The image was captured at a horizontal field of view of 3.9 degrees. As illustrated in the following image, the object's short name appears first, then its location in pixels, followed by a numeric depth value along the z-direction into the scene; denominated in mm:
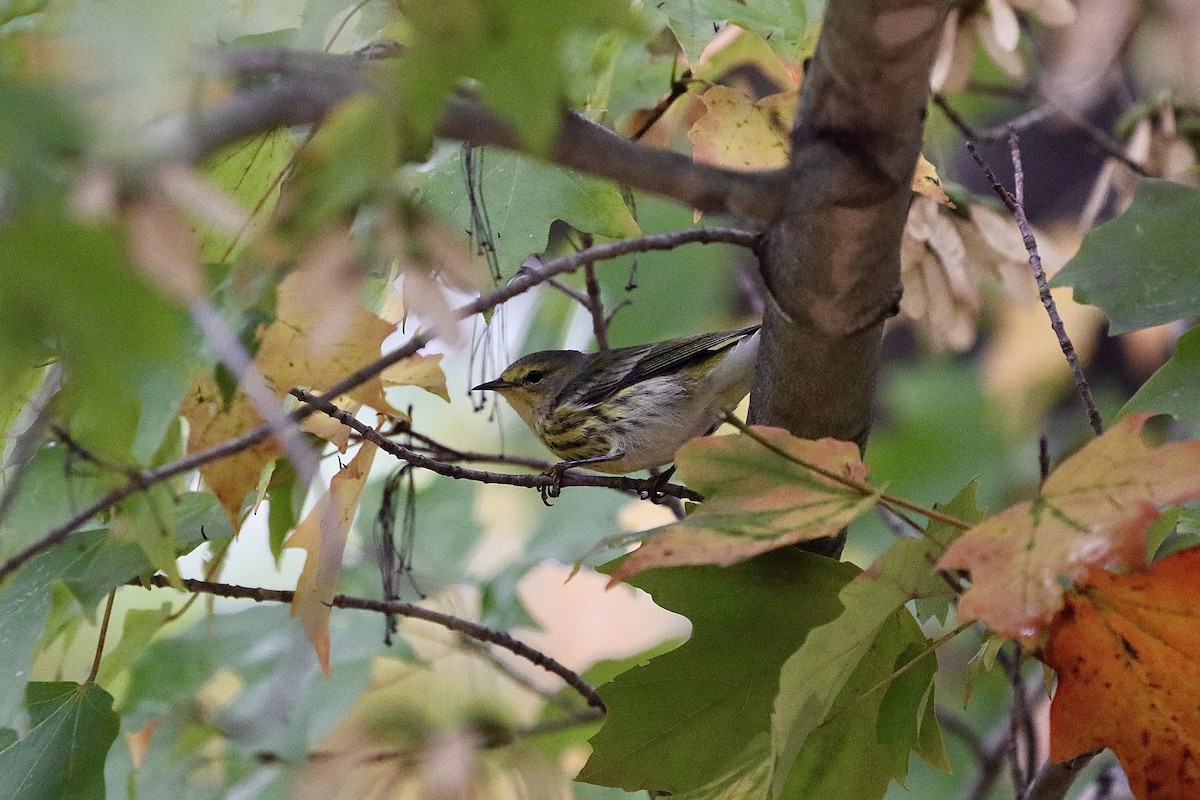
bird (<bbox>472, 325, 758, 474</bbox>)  8104
